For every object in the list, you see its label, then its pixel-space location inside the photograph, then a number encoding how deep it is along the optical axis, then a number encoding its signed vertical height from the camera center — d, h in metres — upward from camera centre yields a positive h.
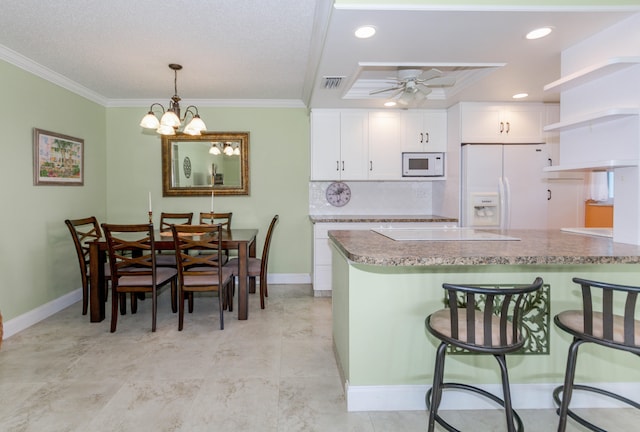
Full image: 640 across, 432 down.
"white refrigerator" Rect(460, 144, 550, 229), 3.94 +0.25
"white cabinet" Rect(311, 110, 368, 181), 4.33 +0.74
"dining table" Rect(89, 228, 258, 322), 3.29 -0.56
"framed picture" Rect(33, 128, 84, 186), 3.38 +0.49
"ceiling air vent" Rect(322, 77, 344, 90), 3.23 +1.14
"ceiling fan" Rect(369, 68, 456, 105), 2.94 +0.99
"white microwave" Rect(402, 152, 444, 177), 4.39 +0.51
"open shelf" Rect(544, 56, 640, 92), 2.01 +0.79
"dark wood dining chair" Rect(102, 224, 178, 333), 3.03 -0.55
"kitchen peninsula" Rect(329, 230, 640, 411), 1.98 -0.73
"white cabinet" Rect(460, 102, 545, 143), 3.98 +0.92
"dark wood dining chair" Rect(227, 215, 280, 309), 3.64 -0.58
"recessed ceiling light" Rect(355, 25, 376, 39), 2.24 +1.10
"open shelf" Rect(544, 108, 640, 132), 2.03 +0.52
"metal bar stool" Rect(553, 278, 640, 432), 1.44 -0.51
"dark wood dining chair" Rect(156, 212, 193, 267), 3.82 -0.18
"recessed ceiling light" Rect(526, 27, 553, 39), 2.25 +1.09
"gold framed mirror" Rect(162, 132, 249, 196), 4.61 +0.55
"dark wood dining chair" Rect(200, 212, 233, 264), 4.22 -0.14
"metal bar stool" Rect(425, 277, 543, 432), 1.45 -0.53
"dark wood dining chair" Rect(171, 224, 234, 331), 3.05 -0.47
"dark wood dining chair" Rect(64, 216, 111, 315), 3.41 -0.41
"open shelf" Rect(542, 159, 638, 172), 2.05 +0.24
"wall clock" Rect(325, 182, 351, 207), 4.76 +0.18
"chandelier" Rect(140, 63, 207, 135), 3.06 +0.74
